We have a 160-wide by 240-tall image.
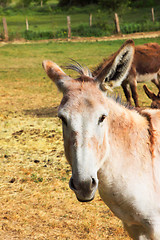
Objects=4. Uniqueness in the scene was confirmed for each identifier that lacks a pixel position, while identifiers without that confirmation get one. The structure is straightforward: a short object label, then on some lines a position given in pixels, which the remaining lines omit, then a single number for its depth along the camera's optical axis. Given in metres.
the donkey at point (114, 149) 2.25
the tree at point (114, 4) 32.56
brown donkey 9.06
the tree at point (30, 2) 70.68
